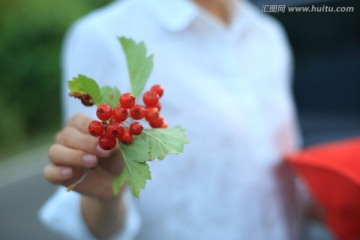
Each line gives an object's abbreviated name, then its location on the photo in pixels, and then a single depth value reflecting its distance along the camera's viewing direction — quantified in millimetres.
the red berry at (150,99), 624
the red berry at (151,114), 616
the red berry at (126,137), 592
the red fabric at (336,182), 874
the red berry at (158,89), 634
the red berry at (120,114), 589
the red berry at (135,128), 594
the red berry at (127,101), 592
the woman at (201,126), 852
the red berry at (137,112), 597
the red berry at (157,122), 620
